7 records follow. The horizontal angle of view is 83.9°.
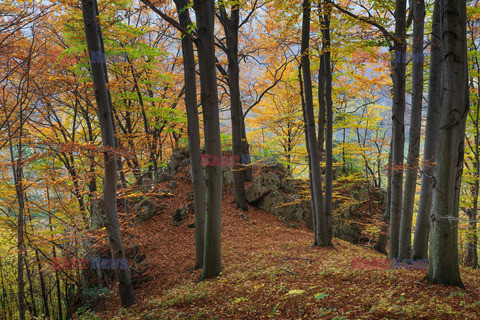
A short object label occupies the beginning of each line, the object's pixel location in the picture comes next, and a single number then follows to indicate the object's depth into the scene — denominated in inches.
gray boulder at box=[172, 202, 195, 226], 375.1
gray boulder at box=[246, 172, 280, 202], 440.8
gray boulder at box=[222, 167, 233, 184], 470.0
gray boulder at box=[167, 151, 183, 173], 488.1
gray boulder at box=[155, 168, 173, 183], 467.8
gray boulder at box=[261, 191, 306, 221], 441.1
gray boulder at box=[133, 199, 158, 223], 384.8
